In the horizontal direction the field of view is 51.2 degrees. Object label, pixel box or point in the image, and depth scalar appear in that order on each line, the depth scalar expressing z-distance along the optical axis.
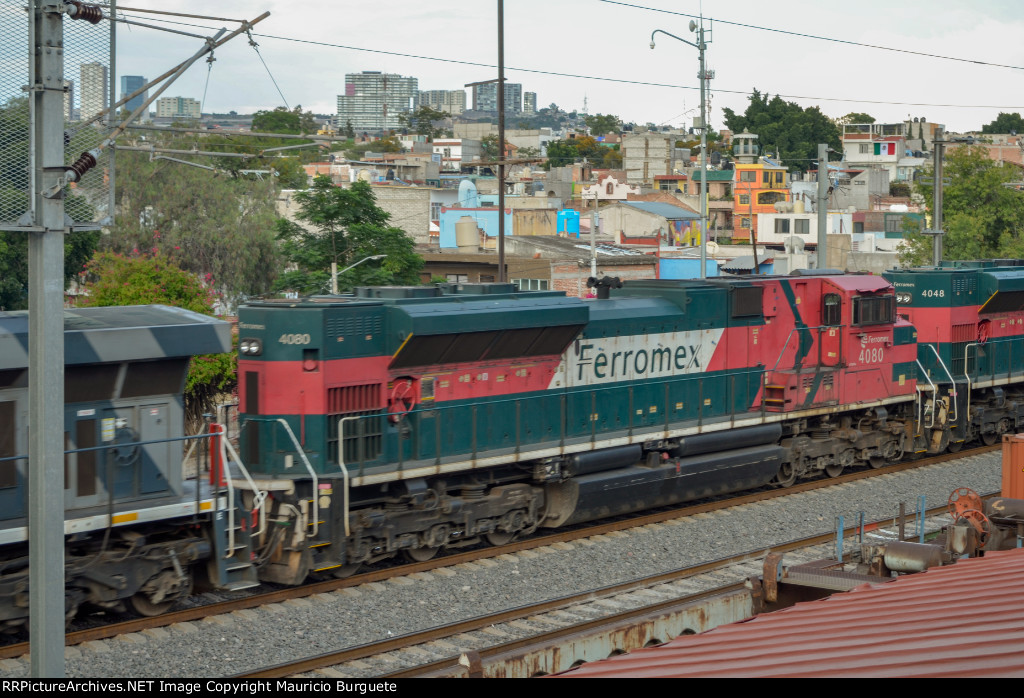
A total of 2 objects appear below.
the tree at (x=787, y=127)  137.75
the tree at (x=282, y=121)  119.56
